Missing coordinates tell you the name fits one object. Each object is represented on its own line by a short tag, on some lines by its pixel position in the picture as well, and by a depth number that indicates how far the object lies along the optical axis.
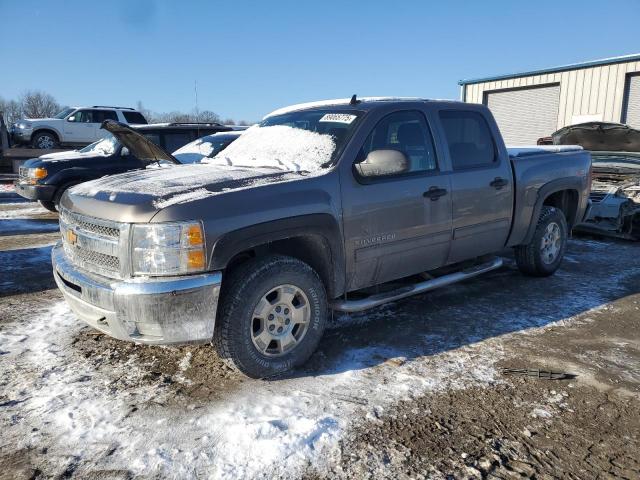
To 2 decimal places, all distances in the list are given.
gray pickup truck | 2.99
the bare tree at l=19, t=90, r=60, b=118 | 66.31
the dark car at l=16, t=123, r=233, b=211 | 9.05
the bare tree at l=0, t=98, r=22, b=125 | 70.11
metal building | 16.00
